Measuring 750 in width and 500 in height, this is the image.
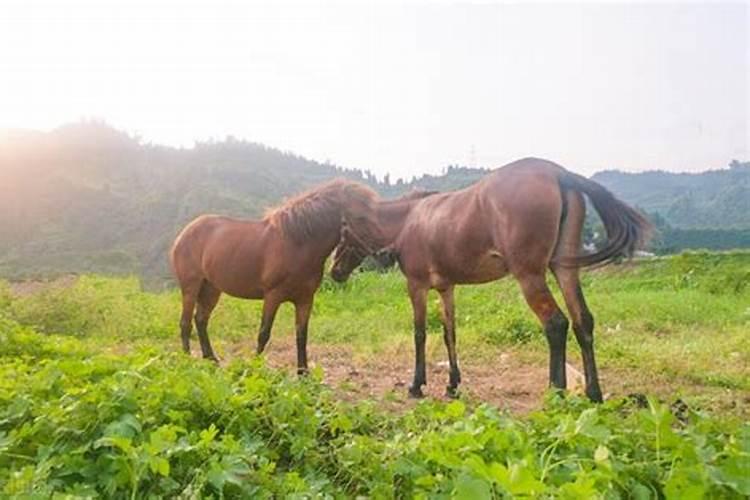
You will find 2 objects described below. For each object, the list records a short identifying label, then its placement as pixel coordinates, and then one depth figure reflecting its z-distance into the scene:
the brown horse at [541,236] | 4.57
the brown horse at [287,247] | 6.12
